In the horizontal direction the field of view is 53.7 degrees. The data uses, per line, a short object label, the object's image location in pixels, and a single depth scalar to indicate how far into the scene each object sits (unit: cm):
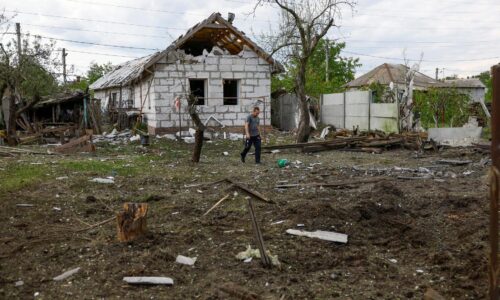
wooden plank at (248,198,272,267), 486
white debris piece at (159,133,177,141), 1905
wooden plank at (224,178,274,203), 774
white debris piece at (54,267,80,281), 461
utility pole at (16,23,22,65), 1805
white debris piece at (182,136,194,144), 1822
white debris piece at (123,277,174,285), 445
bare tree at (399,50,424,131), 1677
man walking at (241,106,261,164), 1243
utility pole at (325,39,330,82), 3882
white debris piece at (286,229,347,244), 555
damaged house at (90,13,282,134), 1942
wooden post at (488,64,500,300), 287
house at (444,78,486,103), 4265
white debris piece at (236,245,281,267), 488
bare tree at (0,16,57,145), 1723
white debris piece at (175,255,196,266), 496
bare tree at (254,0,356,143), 1728
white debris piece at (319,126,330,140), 2006
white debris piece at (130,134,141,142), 1818
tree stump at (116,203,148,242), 556
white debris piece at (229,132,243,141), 1941
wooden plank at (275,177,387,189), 898
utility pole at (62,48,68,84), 4031
